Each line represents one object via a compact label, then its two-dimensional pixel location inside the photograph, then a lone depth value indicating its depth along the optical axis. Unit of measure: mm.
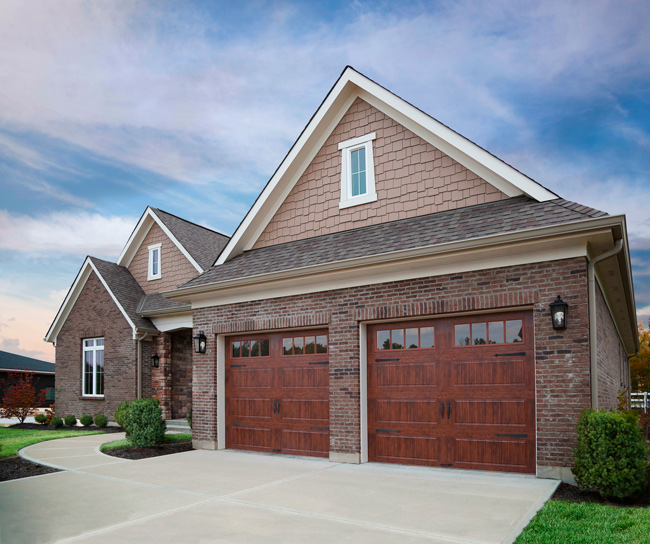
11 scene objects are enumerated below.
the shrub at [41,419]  19562
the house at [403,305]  7762
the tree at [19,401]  20172
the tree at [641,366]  31906
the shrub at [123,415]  12002
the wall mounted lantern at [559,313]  7523
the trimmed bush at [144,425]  11727
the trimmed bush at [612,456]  6383
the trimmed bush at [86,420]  17969
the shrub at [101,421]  17578
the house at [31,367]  32828
